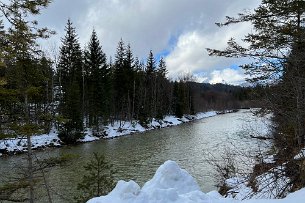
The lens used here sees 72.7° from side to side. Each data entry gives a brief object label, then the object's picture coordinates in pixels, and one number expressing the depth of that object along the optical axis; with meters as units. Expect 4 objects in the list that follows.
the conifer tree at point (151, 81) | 37.71
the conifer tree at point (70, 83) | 22.37
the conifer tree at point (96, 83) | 27.30
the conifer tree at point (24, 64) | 4.79
